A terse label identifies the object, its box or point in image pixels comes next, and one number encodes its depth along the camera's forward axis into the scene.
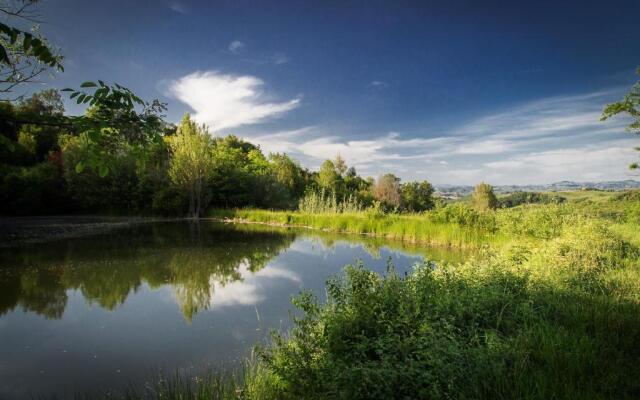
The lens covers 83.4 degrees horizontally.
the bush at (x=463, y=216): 12.34
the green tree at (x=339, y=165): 40.75
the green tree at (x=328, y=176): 35.28
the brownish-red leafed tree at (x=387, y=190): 37.19
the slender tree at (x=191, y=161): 22.00
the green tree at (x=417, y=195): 42.06
